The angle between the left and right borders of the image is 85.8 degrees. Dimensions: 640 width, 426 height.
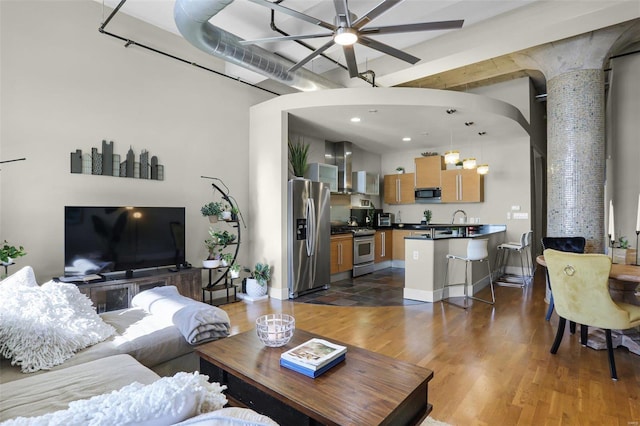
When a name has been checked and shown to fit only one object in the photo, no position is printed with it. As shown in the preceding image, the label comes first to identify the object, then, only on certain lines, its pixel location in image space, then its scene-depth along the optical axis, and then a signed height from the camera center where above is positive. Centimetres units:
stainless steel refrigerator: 521 -37
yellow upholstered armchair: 265 -66
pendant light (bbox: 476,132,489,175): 627 +80
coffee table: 139 -79
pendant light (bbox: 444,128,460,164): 534 +88
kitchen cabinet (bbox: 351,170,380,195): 768 +69
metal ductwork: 310 +186
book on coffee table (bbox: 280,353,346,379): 164 -76
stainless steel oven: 677 -77
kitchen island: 487 -79
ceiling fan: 255 +150
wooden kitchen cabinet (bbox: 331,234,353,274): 627 -75
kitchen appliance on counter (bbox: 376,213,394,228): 820 -20
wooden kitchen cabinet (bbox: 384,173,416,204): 801 +57
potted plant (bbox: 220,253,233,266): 486 -65
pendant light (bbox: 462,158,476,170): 586 +85
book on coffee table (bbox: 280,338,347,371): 167 -73
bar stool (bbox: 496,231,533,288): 597 -94
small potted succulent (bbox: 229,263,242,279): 505 -84
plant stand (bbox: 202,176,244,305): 487 -94
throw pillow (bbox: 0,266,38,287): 205 -40
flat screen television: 362 -29
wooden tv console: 360 -82
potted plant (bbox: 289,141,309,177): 606 +93
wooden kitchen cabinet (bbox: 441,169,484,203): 710 +55
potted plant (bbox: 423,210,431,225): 798 -8
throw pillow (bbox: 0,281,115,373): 173 -62
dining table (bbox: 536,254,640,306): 319 -76
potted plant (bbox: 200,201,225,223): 480 +3
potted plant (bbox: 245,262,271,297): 510 -101
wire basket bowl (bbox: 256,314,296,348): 197 -68
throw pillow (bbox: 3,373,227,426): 79 -47
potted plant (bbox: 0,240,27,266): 313 -37
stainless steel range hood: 717 +112
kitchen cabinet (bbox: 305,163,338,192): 650 +76
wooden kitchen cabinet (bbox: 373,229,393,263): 754 -73
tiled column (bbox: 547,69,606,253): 460 +76
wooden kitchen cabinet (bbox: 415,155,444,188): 750 +94
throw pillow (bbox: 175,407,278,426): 78 -48
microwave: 761 +40
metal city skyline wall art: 389 +59
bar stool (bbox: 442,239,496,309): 471 -58
